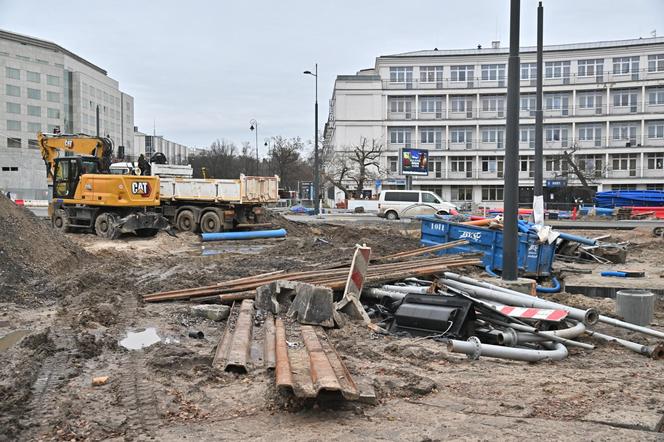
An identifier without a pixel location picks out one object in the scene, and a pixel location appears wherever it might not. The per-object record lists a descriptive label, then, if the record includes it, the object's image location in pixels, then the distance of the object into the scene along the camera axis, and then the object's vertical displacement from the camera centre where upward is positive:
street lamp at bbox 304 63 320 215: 37.72 +2.66
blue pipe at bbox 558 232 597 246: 16.75 -1.14
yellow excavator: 22.05 -0.04
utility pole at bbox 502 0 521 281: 10.28 +0.63
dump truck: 24.28 -0.16
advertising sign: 46.66 +2.66
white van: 37.06 -0.50
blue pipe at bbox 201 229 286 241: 22.02 -1.41
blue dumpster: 13.95 -1.17
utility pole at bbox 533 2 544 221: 16.28 +2.17
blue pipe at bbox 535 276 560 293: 12.13 -1.82
